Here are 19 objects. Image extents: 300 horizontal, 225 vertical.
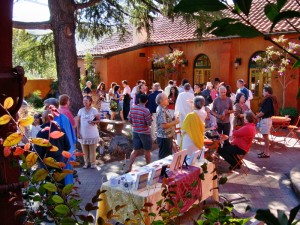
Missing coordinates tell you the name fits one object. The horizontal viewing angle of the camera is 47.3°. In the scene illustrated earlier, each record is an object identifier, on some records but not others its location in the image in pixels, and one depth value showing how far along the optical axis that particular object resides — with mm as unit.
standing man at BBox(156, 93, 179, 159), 6879
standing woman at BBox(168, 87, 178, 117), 11125
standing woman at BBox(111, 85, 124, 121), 14192
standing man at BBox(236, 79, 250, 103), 11077
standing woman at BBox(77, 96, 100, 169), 7742
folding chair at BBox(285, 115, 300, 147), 10211
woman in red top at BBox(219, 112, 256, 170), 7273
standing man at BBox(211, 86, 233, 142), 8852
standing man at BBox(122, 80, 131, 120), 13635
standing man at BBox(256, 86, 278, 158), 8977
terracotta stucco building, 16094
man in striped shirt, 6980
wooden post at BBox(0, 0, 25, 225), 1125
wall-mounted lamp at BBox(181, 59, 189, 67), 19141
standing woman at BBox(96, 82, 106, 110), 13220
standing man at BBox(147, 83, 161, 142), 10500
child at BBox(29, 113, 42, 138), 6782
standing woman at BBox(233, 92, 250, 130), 9188
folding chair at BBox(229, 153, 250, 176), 7387
